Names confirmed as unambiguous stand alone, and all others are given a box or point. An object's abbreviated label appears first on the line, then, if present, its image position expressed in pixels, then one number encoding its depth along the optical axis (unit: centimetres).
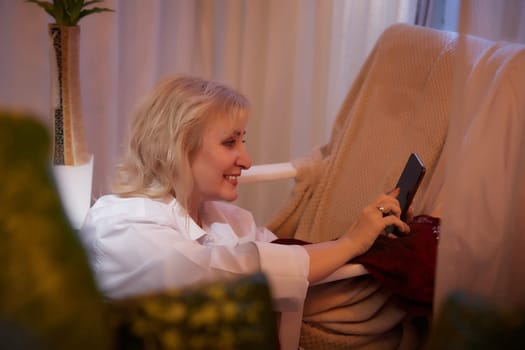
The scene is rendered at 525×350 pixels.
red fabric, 131
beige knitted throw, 167
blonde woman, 125
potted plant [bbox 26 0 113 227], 176
